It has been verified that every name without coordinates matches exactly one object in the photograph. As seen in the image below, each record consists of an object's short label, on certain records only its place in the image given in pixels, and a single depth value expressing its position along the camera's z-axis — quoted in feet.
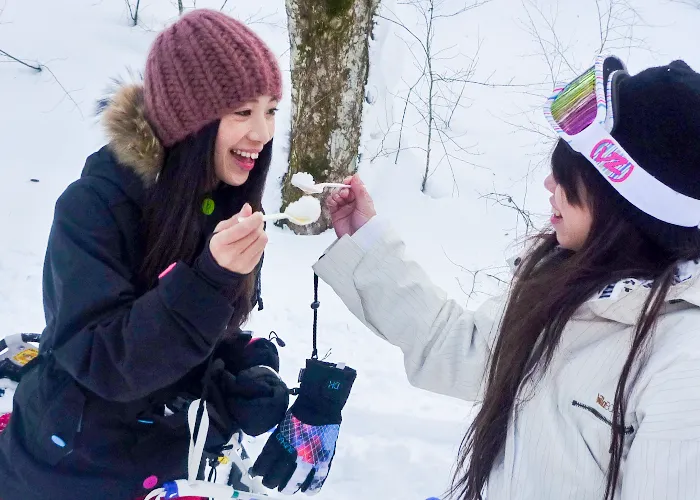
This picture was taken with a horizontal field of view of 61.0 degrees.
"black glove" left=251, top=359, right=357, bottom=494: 6.19
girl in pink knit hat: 4.70
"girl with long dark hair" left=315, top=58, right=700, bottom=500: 3.85
